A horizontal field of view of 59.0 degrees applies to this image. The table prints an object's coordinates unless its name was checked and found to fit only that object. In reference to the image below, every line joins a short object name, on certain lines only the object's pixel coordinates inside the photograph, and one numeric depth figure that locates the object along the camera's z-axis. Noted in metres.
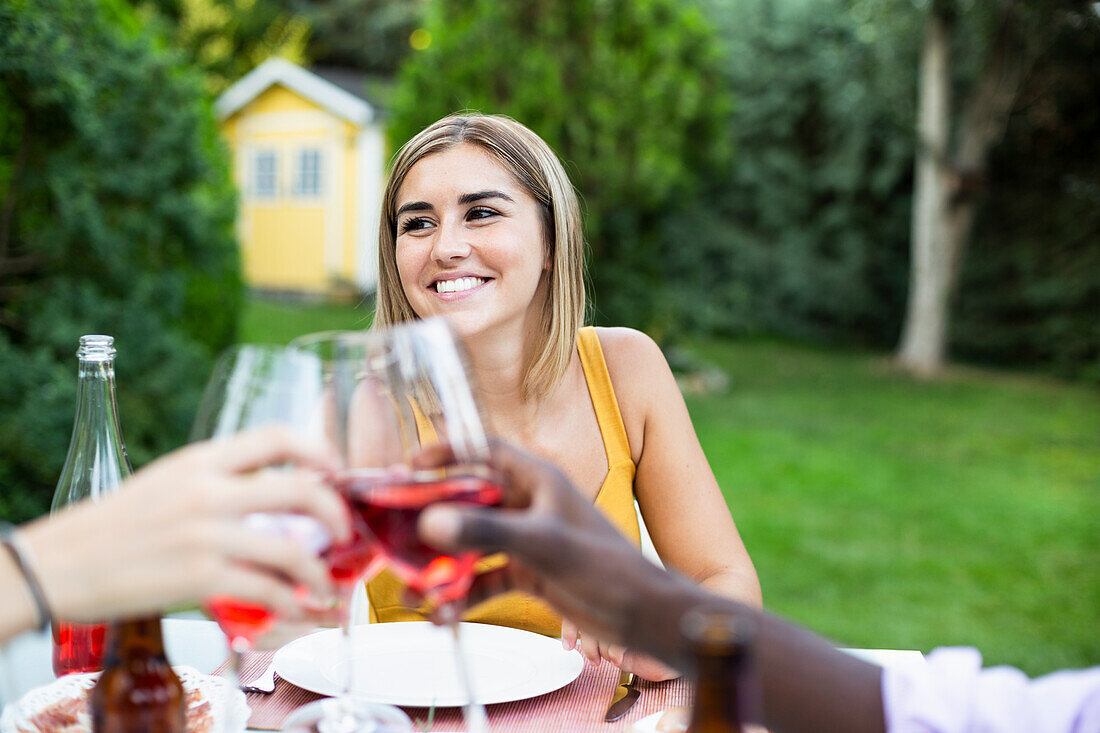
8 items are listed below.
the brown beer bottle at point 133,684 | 0.88
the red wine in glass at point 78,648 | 1.33
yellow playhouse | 17.42
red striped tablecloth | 1.24
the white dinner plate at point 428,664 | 1.30
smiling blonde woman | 2.16
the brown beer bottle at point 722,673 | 0.67
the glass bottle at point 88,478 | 1.32
